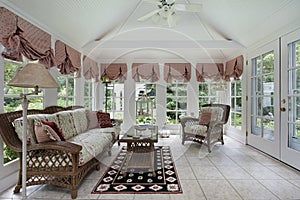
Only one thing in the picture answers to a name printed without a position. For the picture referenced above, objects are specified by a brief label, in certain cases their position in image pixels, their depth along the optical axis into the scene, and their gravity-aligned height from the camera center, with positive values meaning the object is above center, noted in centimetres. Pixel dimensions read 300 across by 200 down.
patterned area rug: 244 -105
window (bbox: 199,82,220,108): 633 +28
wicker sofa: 227 -65
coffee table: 292 -62
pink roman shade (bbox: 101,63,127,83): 618 +91
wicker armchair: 430 -53
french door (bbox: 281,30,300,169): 314 +6
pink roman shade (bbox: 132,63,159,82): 612 +88
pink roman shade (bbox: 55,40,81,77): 375 +84
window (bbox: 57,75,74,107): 405 +21
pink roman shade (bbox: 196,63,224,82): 619 +91
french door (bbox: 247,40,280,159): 365 +7
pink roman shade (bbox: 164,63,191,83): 616 +90
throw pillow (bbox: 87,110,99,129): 419 -38
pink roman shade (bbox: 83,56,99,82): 521 +87
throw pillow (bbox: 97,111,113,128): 421 -40
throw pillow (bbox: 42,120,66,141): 255 -35
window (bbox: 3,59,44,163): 260 +8
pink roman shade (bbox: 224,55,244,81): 507 +91
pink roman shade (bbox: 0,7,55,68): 233 +79
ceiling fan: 278 +131
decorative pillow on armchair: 463 -37
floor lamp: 195 +18
